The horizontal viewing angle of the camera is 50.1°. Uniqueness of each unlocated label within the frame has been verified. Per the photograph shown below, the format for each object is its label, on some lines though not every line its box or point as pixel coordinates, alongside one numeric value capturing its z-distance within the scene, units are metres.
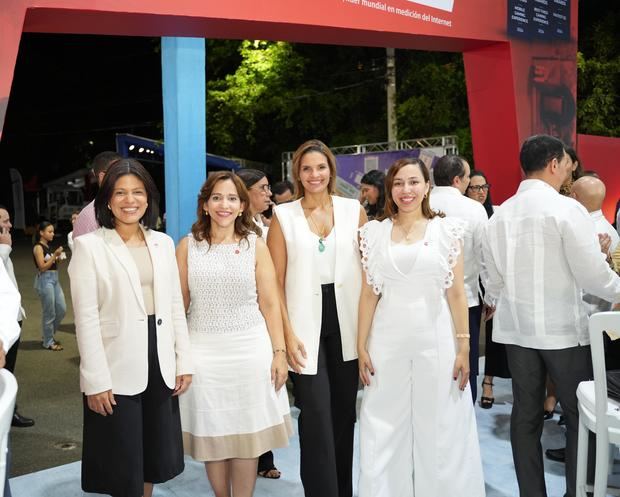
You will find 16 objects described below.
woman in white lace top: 2.68
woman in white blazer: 2.43
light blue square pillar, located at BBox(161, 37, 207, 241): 4.96
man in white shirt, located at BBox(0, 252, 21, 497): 1.78
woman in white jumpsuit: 2.79
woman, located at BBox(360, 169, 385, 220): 5.15
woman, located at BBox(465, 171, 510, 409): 4.42
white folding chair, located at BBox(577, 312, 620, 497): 2.20
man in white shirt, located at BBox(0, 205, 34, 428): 4.05
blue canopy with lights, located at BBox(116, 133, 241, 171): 13.70
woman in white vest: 2.80
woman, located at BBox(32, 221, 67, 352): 7.07
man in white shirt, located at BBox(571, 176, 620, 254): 3.57
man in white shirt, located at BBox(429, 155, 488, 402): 3.88
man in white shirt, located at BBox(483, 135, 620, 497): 2.75
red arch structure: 4.20
